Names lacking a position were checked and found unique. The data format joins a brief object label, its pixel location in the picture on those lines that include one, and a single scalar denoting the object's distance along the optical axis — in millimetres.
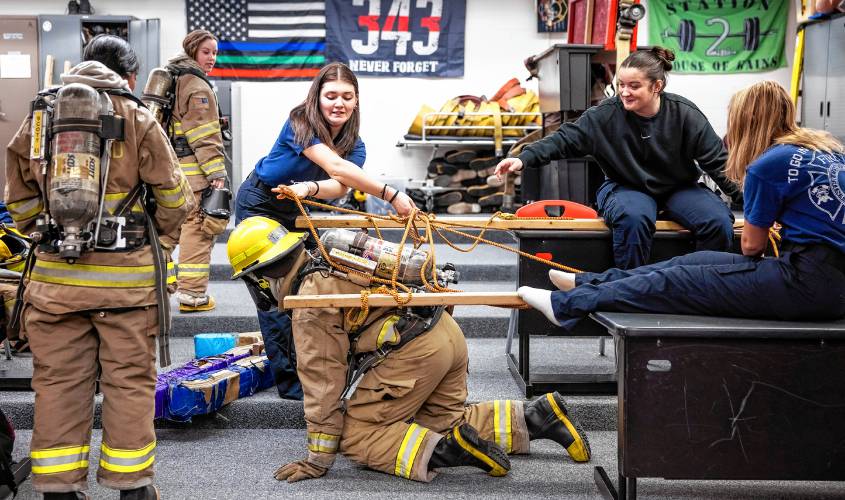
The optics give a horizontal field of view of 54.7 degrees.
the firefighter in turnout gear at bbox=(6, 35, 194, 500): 2400
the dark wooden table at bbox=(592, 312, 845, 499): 2447
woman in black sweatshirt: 3734
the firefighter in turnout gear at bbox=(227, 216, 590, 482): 2846
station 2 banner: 9680
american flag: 9539
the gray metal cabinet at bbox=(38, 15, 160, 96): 9164
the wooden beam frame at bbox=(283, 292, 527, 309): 2719
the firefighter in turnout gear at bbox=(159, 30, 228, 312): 4984
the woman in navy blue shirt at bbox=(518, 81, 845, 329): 2545
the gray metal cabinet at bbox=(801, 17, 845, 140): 7746
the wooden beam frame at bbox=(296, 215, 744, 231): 3508
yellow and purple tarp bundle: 3391
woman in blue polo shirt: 3254
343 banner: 9586
